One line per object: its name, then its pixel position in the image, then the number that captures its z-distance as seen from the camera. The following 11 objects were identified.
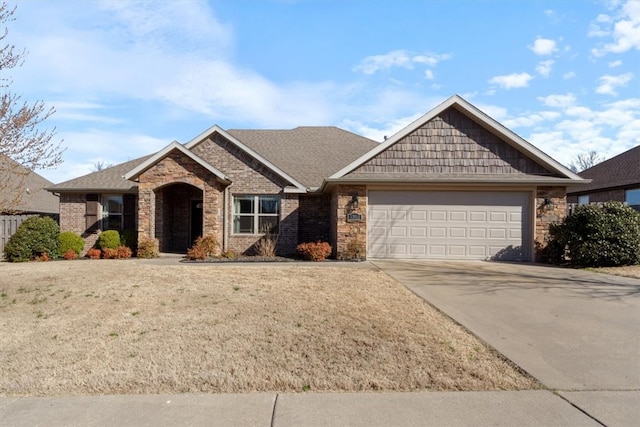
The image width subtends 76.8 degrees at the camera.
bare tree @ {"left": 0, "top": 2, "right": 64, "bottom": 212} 8.09
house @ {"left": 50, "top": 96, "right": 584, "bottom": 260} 13.88
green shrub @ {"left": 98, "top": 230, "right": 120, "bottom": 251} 15.67
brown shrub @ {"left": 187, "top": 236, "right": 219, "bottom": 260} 14.12
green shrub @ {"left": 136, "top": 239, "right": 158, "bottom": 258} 14.76
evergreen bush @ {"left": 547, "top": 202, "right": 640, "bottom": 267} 12.59
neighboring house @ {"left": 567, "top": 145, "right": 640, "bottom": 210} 22.28
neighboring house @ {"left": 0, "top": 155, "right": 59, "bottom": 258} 8.66
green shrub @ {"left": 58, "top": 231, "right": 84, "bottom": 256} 15.60
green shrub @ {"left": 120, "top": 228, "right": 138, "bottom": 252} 16.09
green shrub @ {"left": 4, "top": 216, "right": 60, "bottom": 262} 14.40
